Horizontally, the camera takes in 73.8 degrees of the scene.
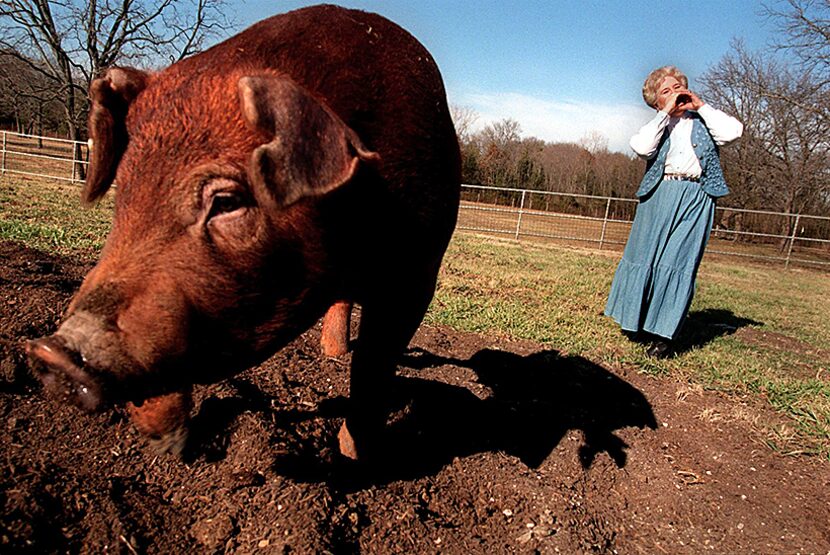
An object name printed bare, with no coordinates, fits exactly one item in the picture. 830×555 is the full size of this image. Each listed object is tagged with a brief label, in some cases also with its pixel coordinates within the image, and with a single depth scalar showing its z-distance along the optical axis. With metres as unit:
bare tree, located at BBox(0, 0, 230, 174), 22.22
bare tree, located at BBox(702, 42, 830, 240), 26.11
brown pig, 1.43
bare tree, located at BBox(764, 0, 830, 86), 21.17
